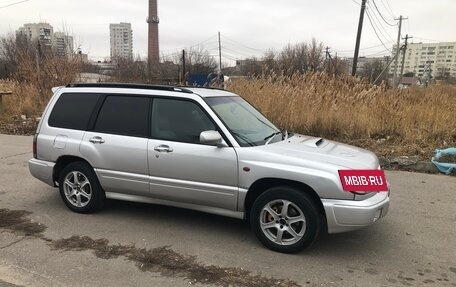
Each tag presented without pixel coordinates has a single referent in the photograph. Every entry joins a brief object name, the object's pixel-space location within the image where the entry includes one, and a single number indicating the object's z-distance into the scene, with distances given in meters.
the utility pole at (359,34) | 25.22
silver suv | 4.21
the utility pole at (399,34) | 50.01
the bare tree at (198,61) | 45.49
